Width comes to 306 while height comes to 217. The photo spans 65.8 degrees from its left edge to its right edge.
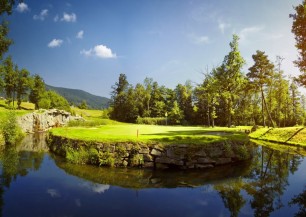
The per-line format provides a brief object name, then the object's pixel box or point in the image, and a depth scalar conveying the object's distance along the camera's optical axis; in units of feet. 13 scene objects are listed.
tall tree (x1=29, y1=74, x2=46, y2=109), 285.02
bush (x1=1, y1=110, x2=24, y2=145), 91.30
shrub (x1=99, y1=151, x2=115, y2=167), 57.82
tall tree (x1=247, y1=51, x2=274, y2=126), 151.84
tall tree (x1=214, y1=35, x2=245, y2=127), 143.54
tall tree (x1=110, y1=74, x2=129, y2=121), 271.69
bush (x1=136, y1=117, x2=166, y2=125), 227.81
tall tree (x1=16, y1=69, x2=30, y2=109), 253.24
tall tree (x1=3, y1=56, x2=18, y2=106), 242.58
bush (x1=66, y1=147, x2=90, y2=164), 60.44
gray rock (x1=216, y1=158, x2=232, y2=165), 62.08
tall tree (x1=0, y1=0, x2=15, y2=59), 56.18
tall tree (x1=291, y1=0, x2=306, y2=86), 102.58
